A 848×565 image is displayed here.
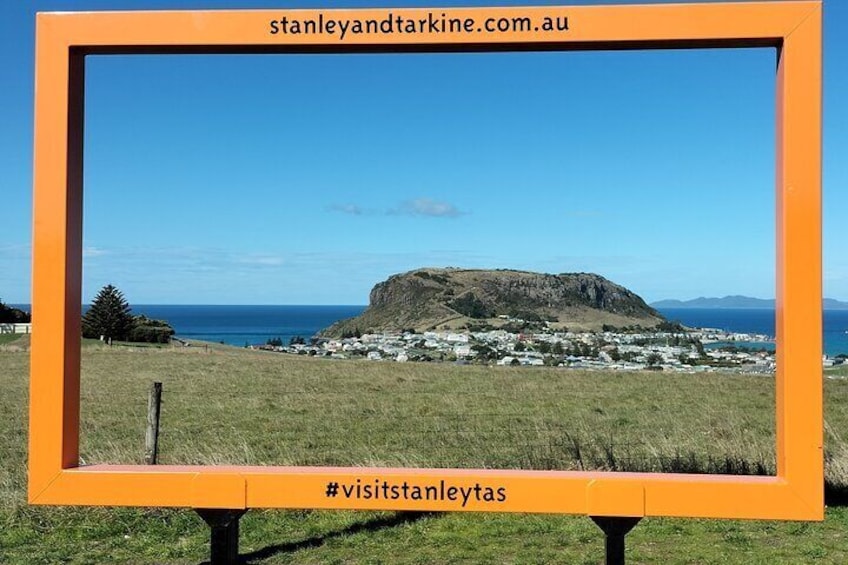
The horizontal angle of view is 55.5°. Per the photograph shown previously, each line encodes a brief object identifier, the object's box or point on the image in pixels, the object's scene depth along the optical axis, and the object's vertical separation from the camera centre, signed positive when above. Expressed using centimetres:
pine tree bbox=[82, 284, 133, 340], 2936 -56
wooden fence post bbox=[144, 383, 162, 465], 855 -132
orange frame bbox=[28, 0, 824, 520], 421 +20
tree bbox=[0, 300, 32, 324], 5894 -72
